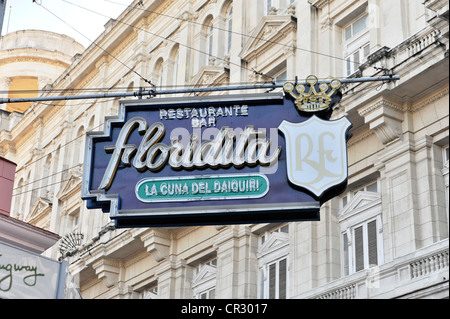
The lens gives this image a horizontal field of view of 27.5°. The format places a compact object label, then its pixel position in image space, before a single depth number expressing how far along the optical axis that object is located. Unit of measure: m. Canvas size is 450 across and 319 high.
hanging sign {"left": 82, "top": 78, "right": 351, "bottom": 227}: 16.41
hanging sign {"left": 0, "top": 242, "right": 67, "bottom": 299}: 17.77
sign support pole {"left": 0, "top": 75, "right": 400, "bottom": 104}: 16.66
